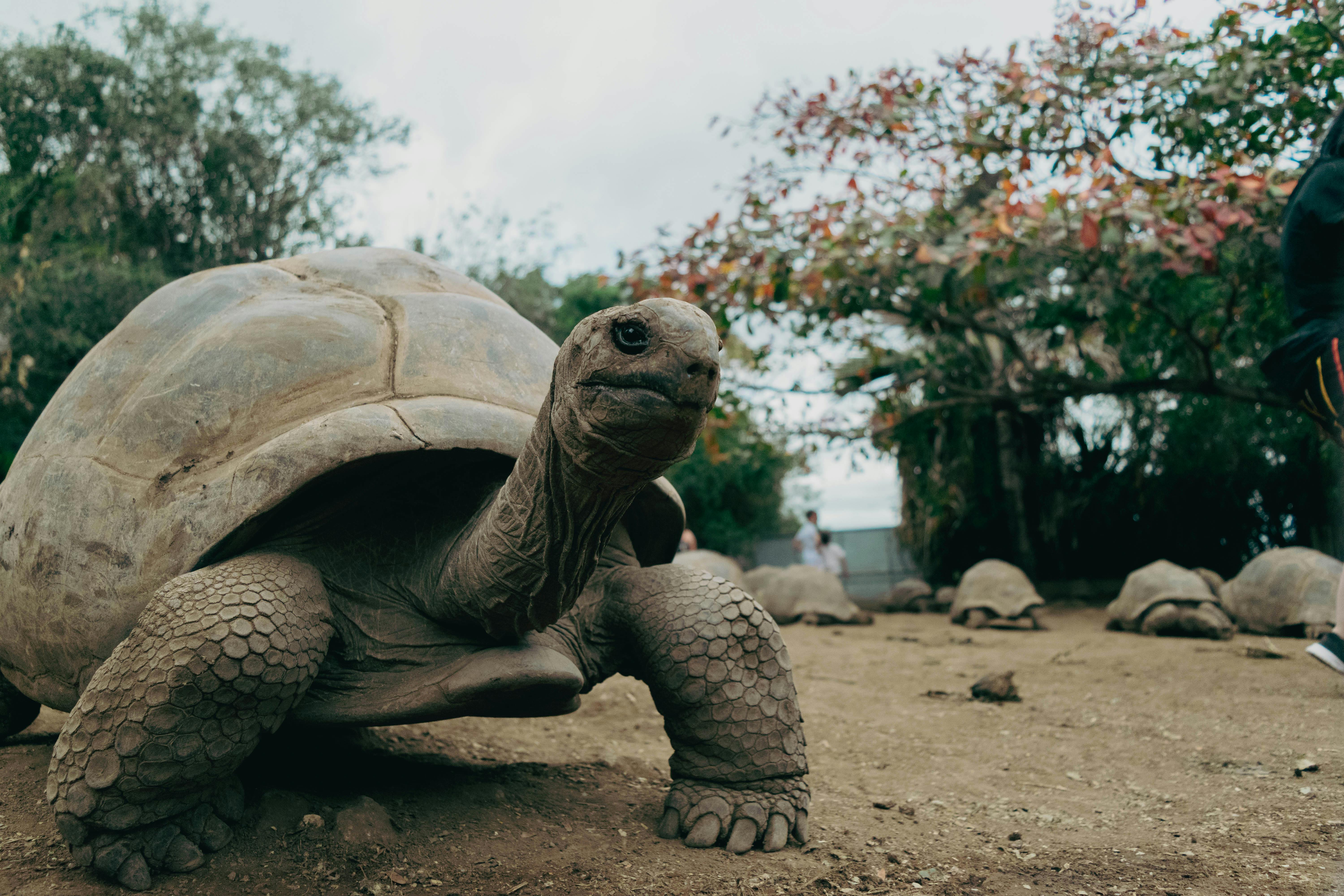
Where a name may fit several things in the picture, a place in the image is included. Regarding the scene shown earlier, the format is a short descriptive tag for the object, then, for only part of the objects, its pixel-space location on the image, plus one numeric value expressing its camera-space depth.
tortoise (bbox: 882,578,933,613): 9.61
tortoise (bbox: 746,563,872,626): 7.84
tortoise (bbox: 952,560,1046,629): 7.14
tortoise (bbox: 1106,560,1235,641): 5.78
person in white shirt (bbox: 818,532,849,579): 10.84
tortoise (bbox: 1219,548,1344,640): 5.33
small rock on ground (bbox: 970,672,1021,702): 3.67
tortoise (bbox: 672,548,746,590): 7.78
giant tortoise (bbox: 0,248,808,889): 1.61
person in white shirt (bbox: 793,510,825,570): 10.67
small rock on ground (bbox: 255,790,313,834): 1.83
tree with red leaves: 4.66
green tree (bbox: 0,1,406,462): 12.57
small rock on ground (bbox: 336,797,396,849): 1.79
